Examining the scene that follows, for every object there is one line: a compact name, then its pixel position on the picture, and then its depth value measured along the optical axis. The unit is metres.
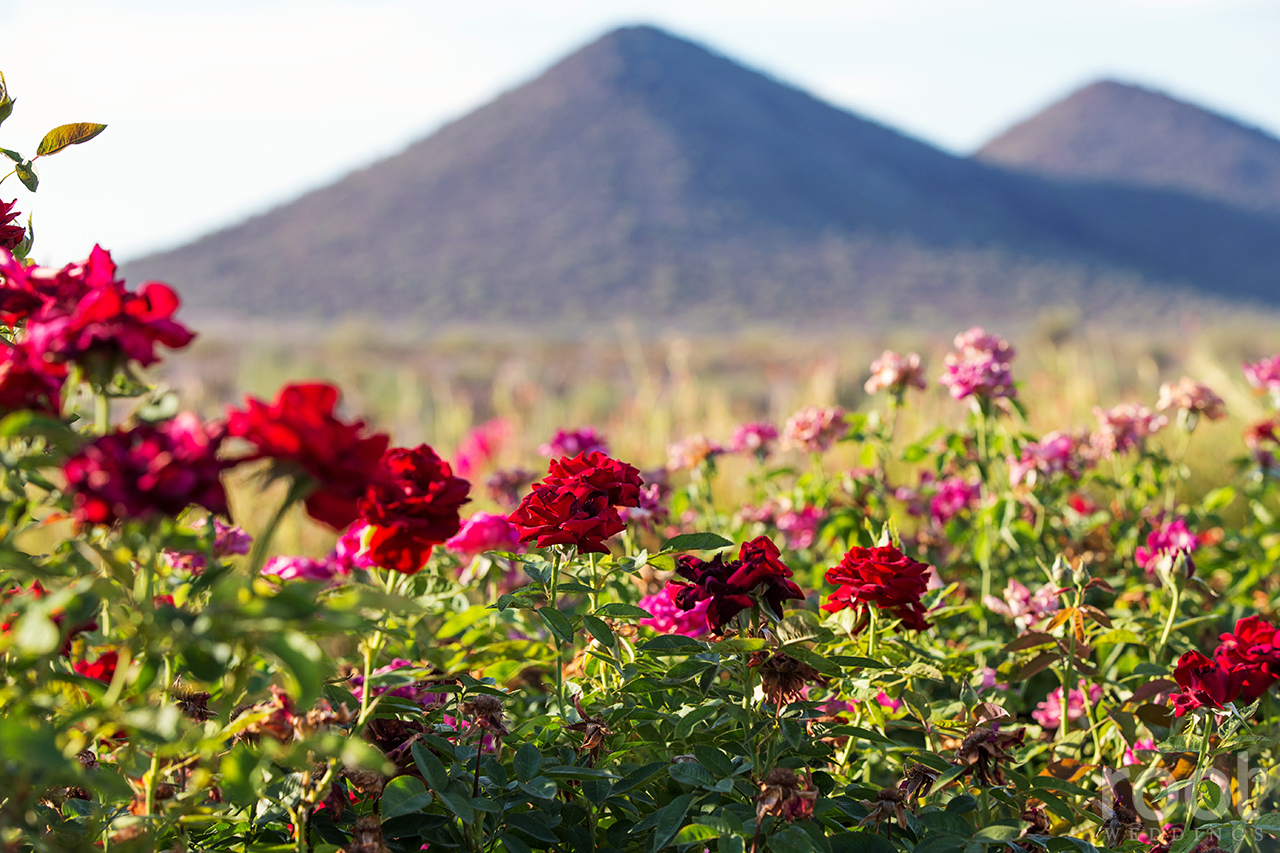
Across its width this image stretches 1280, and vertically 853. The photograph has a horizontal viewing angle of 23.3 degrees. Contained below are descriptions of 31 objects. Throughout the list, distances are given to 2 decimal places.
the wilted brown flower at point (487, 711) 2.49
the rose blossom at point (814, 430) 4.18
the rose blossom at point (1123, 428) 4.17
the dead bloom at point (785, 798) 2.39
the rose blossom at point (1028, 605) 3.01
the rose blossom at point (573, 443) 3.86
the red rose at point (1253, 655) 2.66
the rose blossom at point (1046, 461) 3.76
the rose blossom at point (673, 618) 2.83
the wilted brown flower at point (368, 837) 2.38
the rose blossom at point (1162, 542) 3.51
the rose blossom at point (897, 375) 3.90
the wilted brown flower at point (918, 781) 2.56
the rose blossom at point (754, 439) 4.33
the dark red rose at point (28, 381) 2.24
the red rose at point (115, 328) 2.24
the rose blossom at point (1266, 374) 4.47
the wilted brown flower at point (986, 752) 2.53
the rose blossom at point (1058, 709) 3.07
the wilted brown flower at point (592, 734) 2.53
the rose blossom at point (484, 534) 3.11
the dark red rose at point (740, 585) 2.52
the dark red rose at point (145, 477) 2.18
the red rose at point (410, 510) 2.37
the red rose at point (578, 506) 2.53
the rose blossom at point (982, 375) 3.56
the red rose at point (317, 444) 2.20
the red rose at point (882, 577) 2.59
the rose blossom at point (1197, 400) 4.12
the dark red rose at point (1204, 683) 2.61
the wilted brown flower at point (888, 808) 2.50
